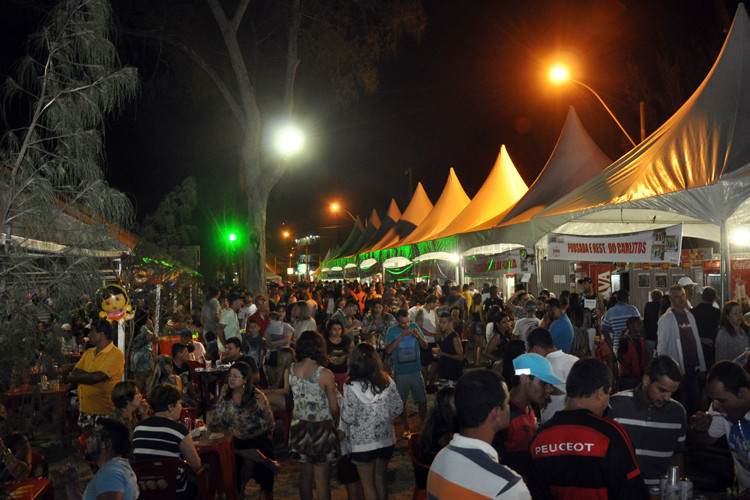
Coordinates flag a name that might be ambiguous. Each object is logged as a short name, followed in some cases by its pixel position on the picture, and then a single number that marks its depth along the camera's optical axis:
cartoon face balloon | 8.34
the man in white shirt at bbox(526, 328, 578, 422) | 5.13
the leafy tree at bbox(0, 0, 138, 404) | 4.88
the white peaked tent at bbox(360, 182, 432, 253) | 26.73
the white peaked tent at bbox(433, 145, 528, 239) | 15.90
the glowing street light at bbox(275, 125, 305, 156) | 16.55
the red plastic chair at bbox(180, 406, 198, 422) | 6.66
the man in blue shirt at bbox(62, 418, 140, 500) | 3.48
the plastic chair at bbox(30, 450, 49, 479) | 5.17
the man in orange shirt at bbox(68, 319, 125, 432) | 5.95
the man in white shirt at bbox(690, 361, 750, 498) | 3.82
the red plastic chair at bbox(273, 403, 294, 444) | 8.04
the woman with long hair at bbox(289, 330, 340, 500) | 5.19
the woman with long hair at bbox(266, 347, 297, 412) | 6.98
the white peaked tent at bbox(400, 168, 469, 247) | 21.08
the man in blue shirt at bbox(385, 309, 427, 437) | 7.96
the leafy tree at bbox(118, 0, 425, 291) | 16.25
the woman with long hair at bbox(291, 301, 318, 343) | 9.55
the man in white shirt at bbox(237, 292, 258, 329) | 12.80
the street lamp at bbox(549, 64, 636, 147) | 13.78
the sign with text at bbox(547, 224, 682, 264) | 8.07
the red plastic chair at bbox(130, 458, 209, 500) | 4.33
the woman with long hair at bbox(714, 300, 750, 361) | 7.06
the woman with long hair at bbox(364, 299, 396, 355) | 9.89
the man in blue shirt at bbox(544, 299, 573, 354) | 7.95
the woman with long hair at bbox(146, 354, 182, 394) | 7.46
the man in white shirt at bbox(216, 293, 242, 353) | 10.47
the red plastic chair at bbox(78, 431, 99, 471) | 4.88
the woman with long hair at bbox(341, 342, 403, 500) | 4.99
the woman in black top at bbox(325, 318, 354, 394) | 7.84
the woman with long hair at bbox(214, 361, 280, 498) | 5.62
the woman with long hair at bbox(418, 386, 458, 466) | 4.05
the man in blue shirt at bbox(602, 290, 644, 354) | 8.75
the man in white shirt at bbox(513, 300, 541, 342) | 8.53
